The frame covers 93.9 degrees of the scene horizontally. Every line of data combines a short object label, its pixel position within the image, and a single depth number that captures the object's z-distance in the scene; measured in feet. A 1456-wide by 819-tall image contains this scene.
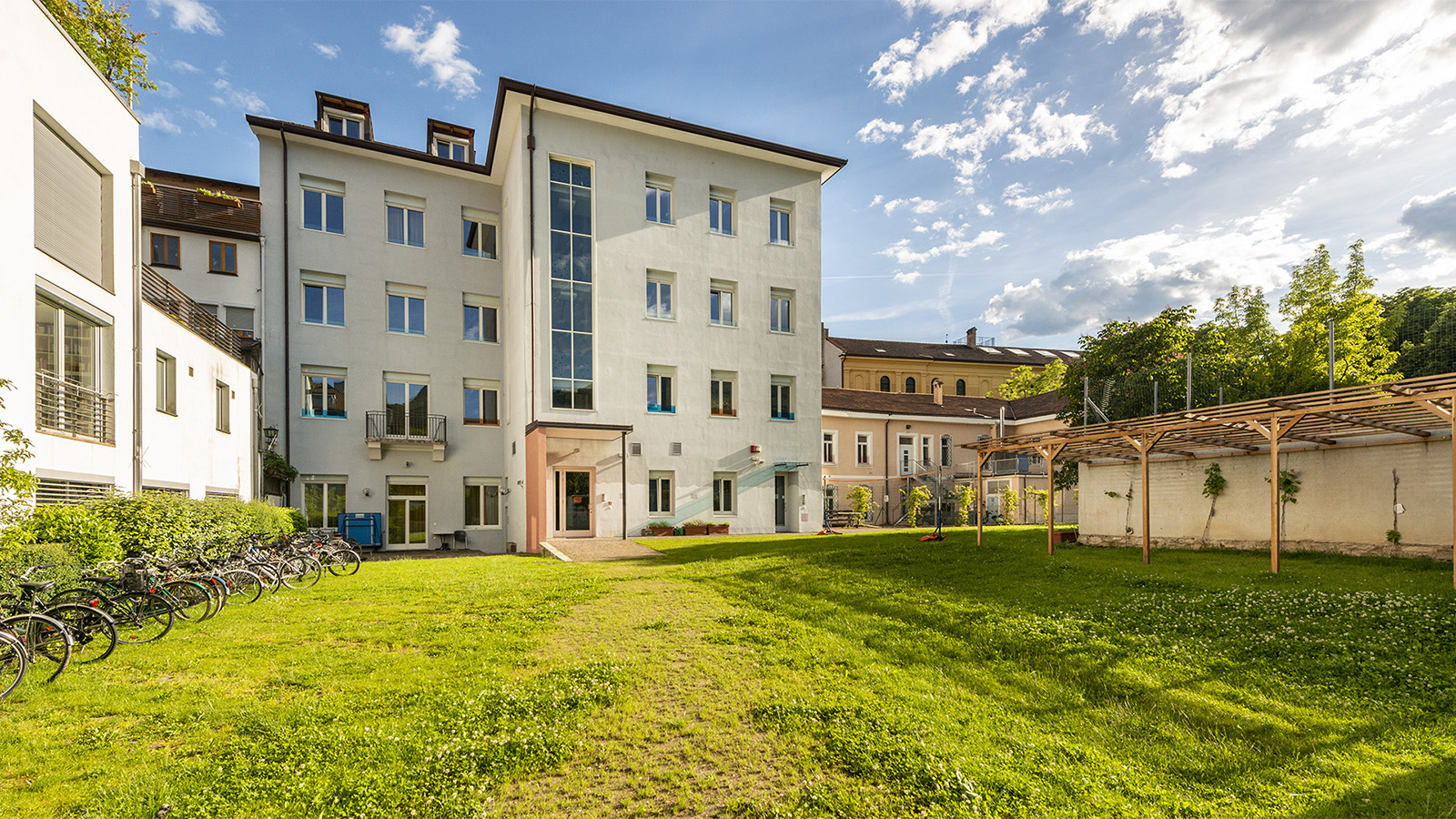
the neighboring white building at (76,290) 32.12
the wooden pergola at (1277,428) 29.35
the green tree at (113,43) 54.34
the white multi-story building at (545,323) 74.02
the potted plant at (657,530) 77.05
